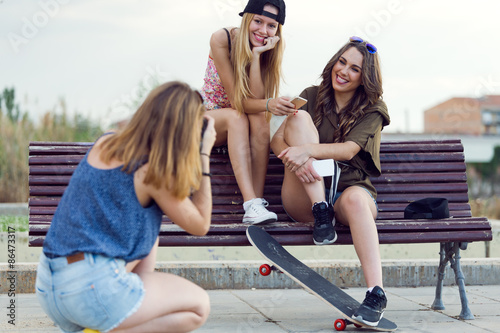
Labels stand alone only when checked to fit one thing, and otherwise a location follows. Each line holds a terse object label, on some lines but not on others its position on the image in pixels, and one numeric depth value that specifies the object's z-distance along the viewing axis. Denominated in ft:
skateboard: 11.84
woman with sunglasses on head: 12.09
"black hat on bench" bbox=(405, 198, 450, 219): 13.69
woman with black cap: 13.29
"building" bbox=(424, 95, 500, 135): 188.85
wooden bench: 12.56
